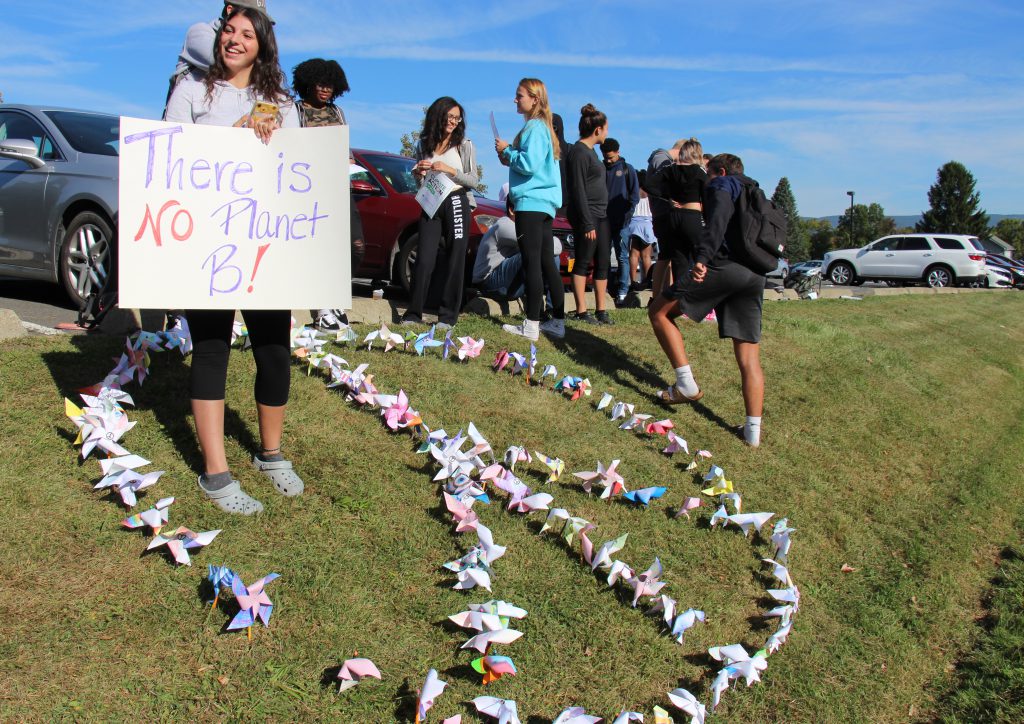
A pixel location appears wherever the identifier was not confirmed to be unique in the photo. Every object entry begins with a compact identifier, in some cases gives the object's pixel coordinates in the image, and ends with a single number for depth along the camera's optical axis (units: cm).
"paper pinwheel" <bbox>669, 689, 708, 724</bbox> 290
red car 864
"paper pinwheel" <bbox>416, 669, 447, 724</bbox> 266
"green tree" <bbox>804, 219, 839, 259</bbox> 12319
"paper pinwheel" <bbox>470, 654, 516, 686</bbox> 286
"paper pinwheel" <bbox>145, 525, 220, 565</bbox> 318
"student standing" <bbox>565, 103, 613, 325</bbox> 714
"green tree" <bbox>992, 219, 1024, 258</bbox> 11856
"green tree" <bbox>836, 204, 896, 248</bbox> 11491
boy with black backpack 552
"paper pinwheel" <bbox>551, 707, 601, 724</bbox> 274
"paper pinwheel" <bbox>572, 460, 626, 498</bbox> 432
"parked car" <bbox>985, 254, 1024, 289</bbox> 3092
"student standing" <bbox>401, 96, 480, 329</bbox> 639
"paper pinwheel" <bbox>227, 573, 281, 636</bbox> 289
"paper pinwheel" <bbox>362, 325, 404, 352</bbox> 566
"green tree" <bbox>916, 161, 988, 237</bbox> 8844
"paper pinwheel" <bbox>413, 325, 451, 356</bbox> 573
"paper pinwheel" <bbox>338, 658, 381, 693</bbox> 276
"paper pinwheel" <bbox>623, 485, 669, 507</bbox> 430
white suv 2680
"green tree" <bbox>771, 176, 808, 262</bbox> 10221
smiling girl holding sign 336
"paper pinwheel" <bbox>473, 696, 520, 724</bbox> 271
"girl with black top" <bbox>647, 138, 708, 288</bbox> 657
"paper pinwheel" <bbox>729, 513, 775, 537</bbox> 424
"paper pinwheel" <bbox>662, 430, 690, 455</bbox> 510
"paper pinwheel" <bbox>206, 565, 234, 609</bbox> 300
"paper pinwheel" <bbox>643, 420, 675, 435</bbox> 539
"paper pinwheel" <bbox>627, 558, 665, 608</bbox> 347
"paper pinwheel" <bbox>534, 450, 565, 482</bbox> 435
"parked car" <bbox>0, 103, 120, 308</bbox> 607
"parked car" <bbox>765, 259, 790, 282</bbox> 3100
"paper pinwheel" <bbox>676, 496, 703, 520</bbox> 433
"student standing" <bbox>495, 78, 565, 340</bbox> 645
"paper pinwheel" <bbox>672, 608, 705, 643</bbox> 332
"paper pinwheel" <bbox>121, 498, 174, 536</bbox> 327
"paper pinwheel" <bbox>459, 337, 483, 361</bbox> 588
